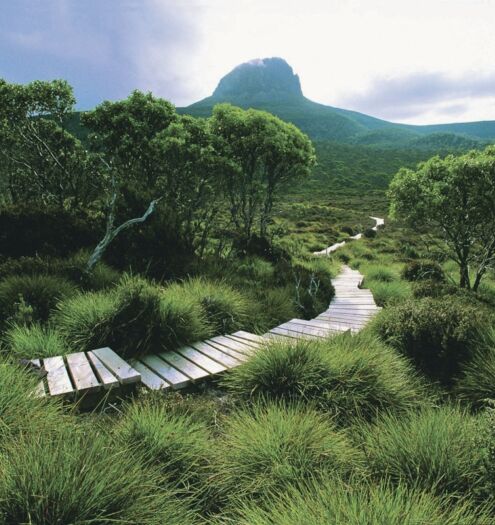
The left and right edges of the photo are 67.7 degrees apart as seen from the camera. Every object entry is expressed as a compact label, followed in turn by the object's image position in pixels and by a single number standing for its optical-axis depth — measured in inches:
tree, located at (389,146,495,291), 456.8
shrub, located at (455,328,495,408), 157.0
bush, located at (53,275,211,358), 185.8
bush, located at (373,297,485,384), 188.4
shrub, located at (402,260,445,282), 571.2
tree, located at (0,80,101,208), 467.8
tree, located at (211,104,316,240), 513.3
